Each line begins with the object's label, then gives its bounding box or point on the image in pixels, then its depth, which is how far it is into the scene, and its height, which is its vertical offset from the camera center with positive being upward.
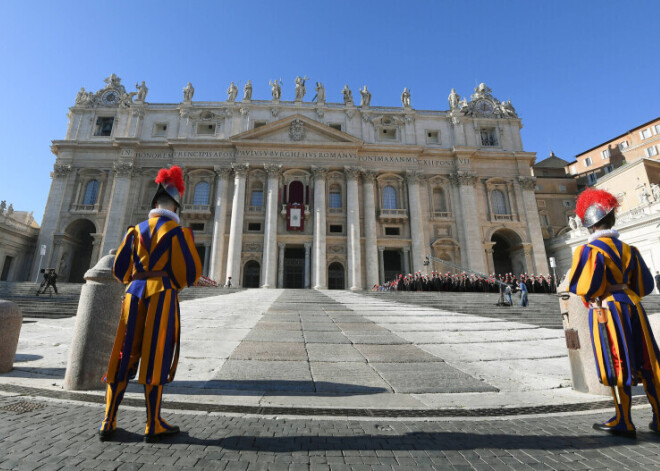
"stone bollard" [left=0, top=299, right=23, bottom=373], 3.97 -0.48
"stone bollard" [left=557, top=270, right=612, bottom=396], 3.45 -0.56
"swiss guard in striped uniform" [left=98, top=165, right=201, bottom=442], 2.37 -0.09
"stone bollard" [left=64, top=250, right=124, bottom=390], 3.36 -0.36
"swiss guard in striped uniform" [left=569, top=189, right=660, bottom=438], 2.53 -0.15
